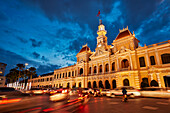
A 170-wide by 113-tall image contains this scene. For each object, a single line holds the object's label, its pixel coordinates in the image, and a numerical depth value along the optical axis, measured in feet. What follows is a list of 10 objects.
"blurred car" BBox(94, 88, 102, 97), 62.00
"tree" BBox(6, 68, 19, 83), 213.05
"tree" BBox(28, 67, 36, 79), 226.64
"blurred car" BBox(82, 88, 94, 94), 72.18
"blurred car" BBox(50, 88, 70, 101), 36.81
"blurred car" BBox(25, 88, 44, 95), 79.77
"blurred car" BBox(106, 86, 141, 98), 48.58
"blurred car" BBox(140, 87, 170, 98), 42.04
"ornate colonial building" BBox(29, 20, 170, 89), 76.80
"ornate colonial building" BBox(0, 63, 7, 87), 201.58
